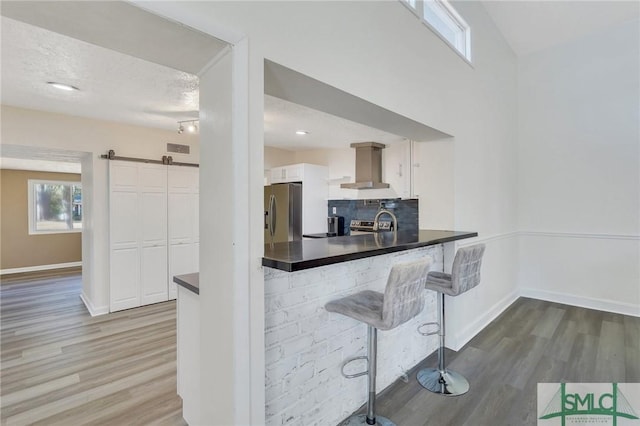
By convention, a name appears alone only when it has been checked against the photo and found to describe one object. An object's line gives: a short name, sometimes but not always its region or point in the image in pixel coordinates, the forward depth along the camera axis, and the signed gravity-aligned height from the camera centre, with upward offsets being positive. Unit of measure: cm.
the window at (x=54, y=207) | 680 +10
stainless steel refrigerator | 511 -6
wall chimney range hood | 486 +74
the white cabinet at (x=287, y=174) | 527 +67
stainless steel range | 518 -27
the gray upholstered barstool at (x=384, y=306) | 157 -54
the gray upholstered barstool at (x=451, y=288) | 218 -58
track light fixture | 387 +112
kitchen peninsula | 149 -67
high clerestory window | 247 +180
